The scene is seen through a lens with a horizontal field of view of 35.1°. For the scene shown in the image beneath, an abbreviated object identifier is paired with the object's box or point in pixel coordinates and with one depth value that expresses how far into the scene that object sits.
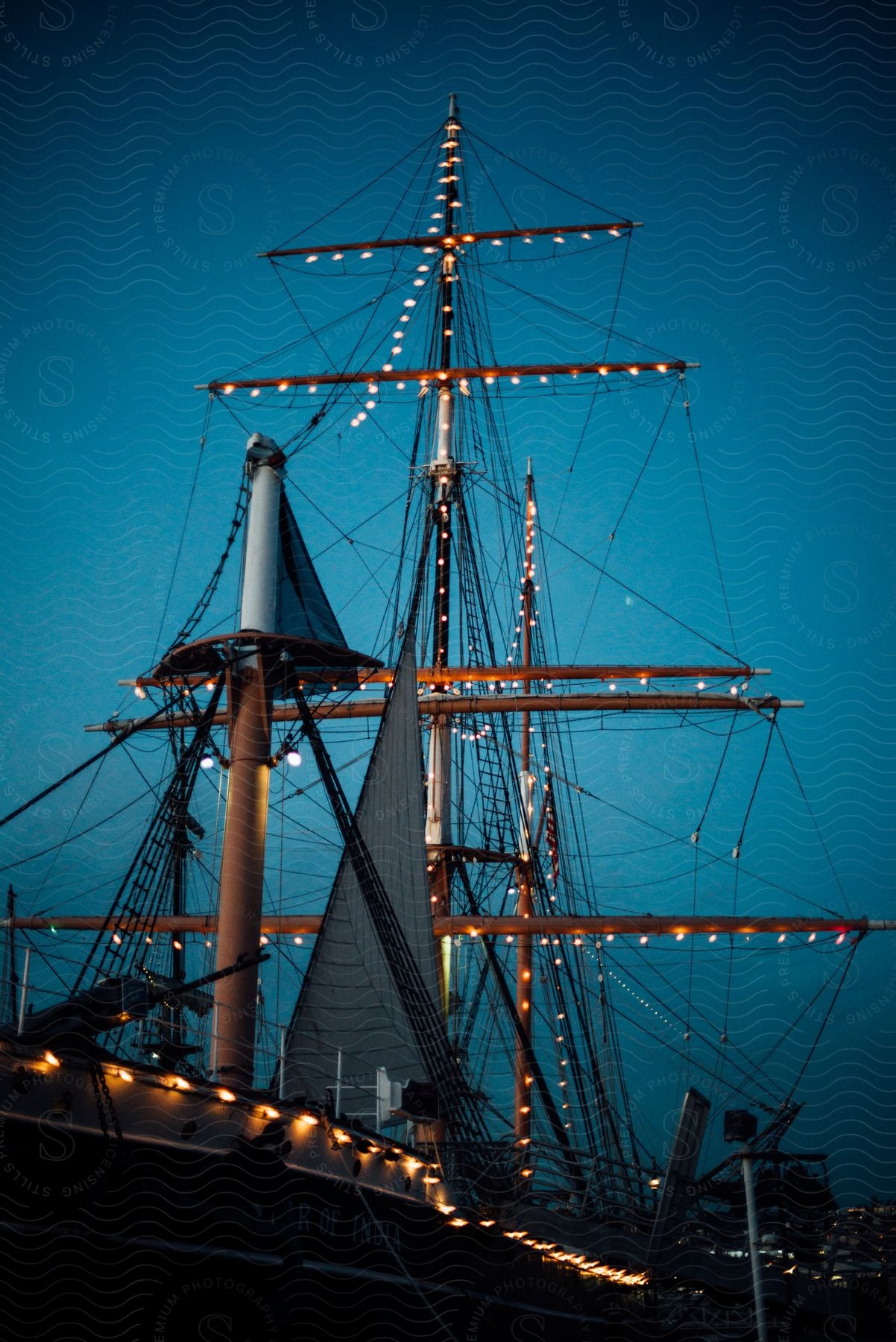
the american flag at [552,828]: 24.00
